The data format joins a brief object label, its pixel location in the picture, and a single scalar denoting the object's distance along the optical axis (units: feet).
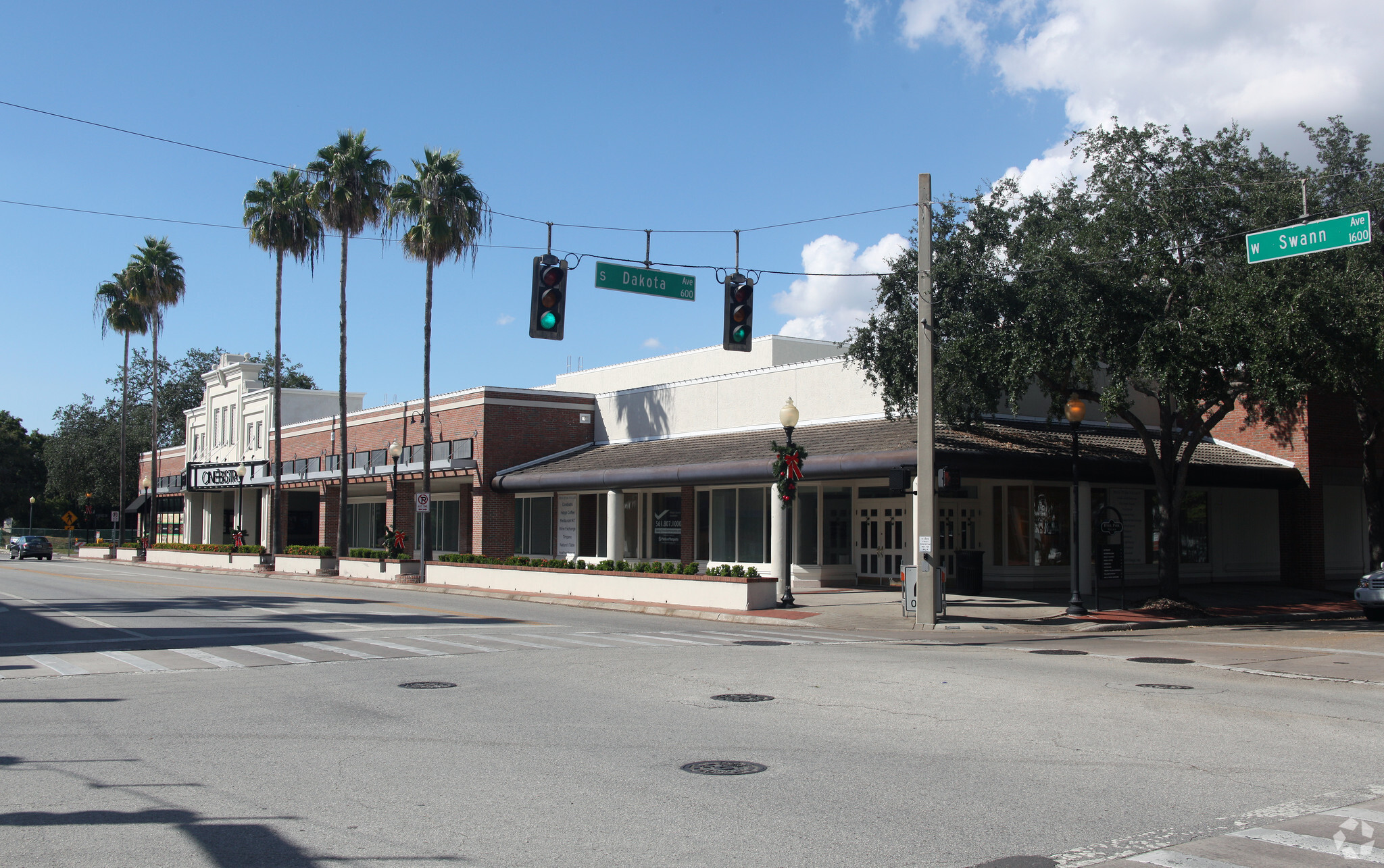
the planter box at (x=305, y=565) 135.54
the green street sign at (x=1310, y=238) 46.52
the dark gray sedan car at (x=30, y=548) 199.72
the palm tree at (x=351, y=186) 127.75
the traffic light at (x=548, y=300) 53.11
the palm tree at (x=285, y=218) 139.74
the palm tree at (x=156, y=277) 183.42
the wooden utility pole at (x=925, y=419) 63.72
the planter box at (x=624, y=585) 75.56
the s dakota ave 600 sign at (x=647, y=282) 57.41
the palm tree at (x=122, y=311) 191.31
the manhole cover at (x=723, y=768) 24.44
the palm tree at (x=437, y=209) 114.32
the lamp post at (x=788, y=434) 75.51
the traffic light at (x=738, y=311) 57.98
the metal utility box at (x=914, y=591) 65.67
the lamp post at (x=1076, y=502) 68.28
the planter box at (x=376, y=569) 116.88
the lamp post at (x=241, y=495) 178.60
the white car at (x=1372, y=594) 74.84
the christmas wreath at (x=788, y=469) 76.07
